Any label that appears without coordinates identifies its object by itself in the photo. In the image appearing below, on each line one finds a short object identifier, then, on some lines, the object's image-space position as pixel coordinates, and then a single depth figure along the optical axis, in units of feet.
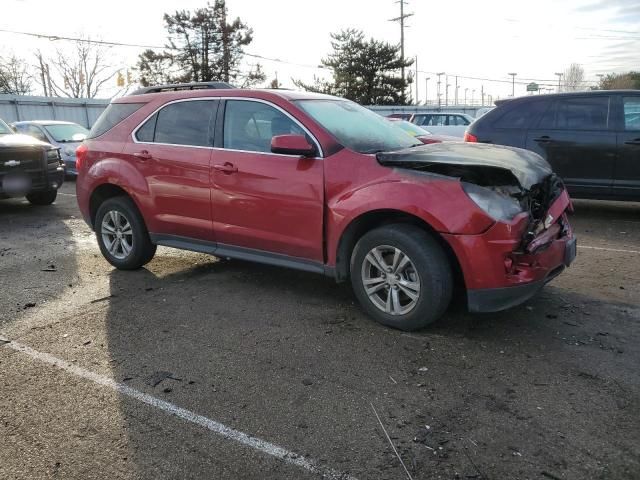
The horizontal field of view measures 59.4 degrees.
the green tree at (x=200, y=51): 132.26
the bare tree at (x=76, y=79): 197.06
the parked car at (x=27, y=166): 29.68
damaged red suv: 12.49
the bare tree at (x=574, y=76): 305.84
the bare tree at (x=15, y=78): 177.06
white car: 66.85
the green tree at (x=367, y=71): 142.82
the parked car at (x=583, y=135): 25.05
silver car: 46.75
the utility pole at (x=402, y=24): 146.51
